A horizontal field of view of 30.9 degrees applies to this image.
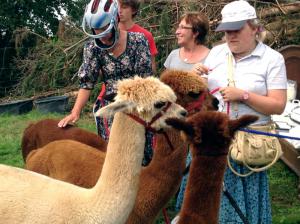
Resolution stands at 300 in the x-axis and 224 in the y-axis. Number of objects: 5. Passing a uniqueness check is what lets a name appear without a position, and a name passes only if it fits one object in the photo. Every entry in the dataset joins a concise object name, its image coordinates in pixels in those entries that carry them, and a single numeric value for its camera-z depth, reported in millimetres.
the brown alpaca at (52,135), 4359
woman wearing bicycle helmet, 3834
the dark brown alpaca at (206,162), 2738
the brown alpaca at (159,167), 3275
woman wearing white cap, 3227
